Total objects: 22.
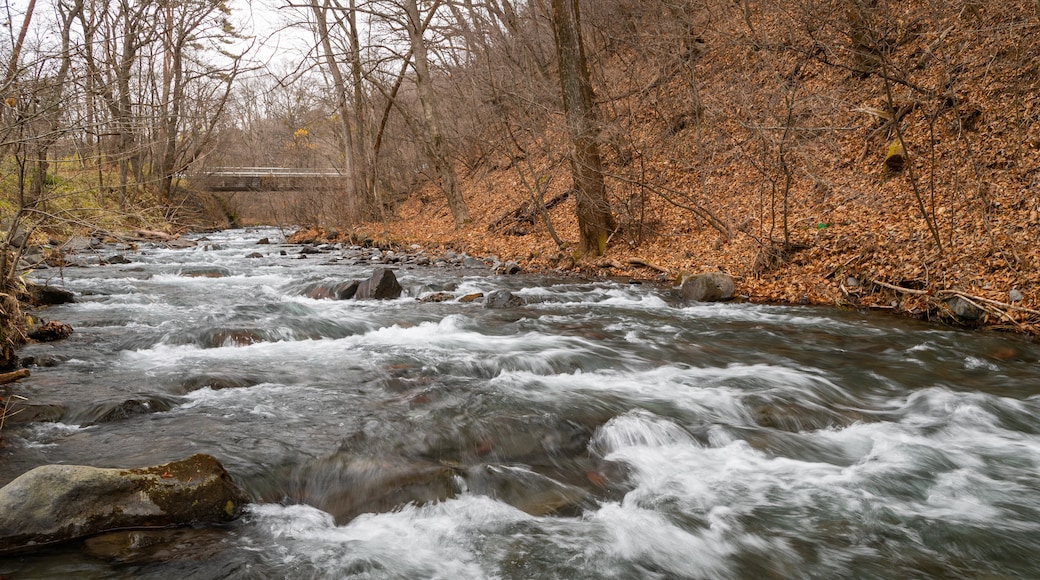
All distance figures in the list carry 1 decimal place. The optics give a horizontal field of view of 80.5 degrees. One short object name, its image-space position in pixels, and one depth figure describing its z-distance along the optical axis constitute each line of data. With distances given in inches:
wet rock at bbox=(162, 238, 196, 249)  761.6
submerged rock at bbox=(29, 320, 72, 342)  267.3
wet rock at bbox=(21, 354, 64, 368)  230.5
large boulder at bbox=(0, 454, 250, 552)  120.0
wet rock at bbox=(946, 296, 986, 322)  287.6
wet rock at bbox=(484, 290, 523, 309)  385.1
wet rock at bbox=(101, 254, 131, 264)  553.1
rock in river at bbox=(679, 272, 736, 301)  382.3
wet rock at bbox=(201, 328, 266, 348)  283.6
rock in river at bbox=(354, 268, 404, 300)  420.5
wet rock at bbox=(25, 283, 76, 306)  336.8
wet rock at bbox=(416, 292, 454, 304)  407.2
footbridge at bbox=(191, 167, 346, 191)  1178.6
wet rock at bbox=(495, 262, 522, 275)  512.7
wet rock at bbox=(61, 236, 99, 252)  609.6
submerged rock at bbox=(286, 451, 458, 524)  150.9
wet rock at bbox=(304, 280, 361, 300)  422.9
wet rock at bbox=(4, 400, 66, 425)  176.4
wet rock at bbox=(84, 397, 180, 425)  183.2
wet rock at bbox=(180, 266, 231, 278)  517.7
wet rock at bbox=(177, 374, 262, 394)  219.6
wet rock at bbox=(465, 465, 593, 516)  152.2
